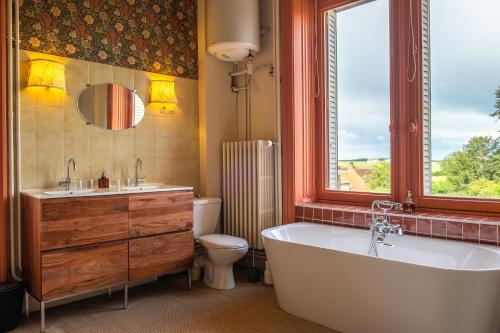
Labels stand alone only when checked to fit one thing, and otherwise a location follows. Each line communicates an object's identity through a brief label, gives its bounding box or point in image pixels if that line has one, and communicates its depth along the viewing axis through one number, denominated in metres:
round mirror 3.04
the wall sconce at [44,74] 2.69
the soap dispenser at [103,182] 2.95
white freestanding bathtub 1.87
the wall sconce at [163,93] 3.38
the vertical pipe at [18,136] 2.65
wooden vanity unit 2.42
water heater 3.35
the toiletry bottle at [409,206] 2.71
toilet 3.07
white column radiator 3.40
